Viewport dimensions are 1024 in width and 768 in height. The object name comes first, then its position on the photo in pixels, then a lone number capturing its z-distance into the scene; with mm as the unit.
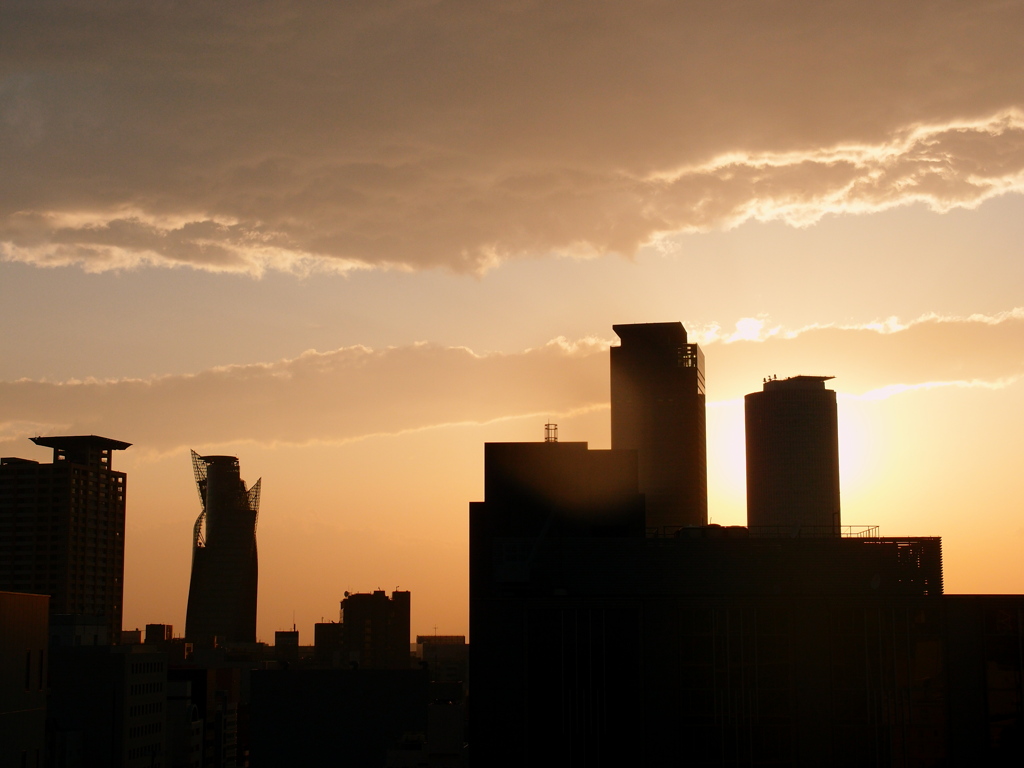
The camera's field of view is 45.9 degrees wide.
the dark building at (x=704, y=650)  110875
